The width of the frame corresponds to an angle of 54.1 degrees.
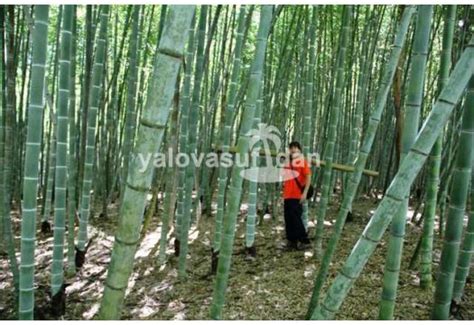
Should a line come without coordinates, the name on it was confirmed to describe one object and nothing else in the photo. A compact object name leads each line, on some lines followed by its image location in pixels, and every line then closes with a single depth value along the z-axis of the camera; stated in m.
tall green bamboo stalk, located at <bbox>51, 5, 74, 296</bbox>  2.42
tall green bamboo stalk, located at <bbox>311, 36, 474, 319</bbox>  1.18
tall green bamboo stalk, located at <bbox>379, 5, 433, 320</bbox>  1.44
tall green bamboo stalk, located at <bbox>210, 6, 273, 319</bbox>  1.66
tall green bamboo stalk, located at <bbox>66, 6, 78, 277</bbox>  3.29
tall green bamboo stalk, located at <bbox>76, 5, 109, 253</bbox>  3.04
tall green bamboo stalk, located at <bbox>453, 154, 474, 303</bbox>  2.18
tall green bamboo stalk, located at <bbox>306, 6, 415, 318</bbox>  1.74
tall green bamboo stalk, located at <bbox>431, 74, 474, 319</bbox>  1.72
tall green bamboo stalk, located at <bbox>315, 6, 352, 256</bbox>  2.53
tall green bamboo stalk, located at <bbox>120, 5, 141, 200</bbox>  3.49
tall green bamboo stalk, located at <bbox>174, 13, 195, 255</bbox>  3.31
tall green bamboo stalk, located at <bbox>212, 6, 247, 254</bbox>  2.79
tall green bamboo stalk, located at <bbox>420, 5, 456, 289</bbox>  2.17
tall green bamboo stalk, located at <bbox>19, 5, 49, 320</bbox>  1.85
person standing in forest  4.08
